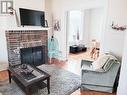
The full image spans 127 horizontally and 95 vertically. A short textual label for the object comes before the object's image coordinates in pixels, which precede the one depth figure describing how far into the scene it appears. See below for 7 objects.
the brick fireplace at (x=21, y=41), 2.81
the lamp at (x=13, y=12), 2.78
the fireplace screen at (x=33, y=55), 3.06
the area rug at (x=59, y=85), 2.01
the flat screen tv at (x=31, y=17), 2.87
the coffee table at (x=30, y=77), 1.67
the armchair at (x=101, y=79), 2.00
